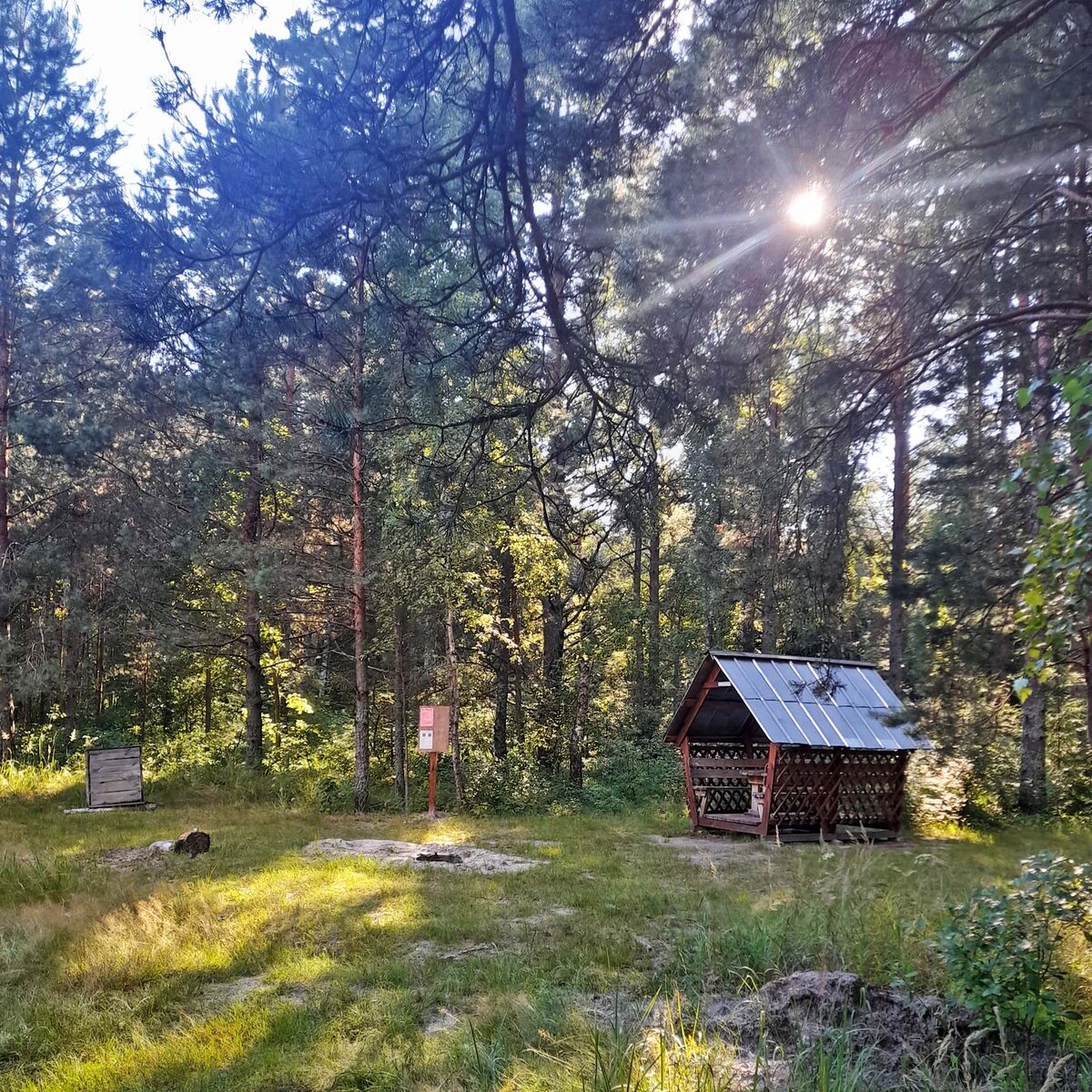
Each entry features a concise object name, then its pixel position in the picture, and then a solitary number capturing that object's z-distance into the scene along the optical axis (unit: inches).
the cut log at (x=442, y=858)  318.0
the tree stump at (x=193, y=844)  328.5
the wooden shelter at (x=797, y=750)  419.2
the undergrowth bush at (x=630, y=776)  585.3
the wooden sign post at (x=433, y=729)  459.8
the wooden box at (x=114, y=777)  468.8
